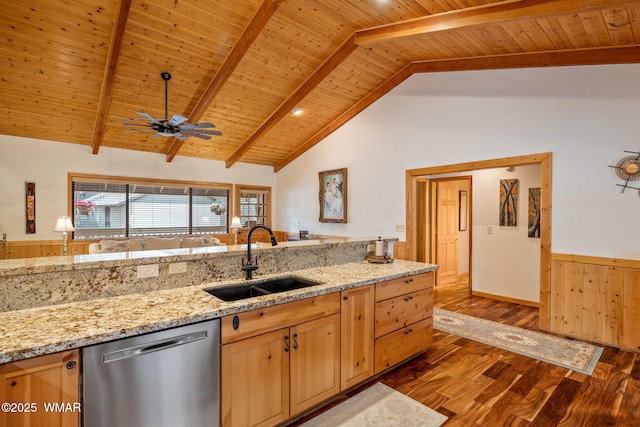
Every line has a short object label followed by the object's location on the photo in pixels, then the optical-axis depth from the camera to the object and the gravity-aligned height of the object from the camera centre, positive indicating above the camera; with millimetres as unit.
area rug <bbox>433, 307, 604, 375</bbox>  3045 -1474
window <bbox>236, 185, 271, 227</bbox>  7756 +129
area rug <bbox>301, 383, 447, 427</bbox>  2119 -1452
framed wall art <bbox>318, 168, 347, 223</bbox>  6246 +306
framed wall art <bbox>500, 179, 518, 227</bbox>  5055 +123
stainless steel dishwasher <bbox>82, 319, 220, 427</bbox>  1368 -812
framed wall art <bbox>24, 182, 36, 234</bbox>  5348 +58
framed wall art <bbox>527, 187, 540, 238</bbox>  4824 -55
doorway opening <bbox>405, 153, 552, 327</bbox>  3770 +42
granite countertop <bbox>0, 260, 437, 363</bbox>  1272 -532
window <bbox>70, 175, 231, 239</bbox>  6007 +65
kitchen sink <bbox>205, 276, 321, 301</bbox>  2176 -583
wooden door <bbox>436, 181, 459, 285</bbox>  6004 -422
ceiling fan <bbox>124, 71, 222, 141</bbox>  3913 +1100
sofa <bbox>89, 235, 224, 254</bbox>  4348 -503
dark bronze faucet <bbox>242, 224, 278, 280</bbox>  2307 -417
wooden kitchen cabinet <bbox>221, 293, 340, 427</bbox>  1742 -937
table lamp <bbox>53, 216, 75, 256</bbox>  4574 -231
